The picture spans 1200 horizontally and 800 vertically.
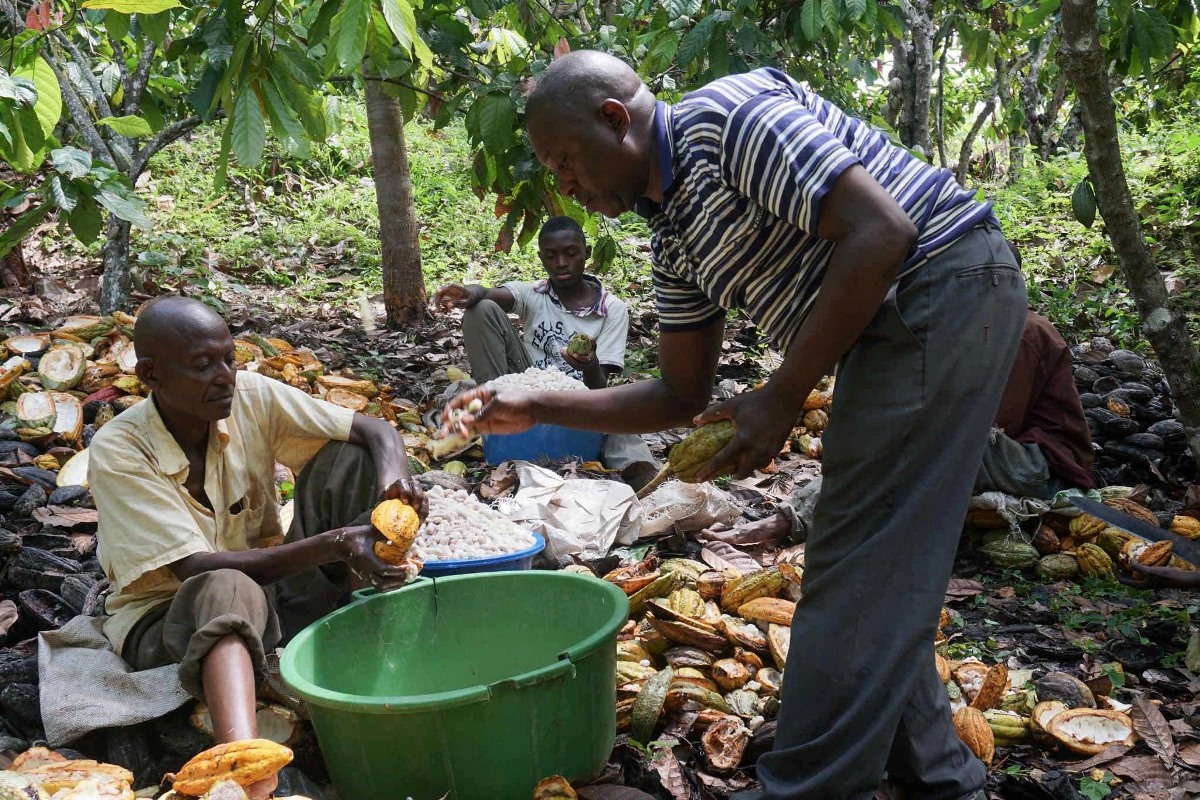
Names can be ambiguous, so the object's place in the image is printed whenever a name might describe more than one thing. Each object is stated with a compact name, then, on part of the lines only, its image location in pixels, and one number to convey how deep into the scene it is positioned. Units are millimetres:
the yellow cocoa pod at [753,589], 2936
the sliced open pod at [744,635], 2695
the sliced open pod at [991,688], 2383
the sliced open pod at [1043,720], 2287
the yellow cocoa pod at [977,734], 2188
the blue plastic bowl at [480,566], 2789
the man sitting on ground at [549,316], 4727
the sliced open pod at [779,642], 2639
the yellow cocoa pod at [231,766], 1750
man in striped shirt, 1648
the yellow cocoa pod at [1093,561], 3279
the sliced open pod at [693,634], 2684
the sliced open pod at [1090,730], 2242
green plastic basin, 1891
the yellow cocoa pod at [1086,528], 3437
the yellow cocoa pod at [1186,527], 3396
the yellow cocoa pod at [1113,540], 3338
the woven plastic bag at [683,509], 3578
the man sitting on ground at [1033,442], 3617
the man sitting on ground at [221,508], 2152
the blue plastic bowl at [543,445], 4270
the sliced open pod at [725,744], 2203
